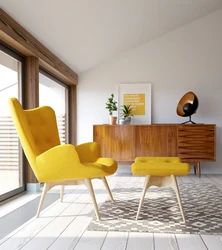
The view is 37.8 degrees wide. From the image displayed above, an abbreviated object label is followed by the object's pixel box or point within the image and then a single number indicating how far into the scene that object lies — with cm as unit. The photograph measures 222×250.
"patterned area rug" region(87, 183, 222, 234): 222
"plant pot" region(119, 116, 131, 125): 531
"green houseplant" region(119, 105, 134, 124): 532
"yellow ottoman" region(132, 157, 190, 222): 245
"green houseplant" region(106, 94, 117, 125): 528
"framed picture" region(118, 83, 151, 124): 554
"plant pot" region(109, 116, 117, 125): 528
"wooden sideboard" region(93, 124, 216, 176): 498
